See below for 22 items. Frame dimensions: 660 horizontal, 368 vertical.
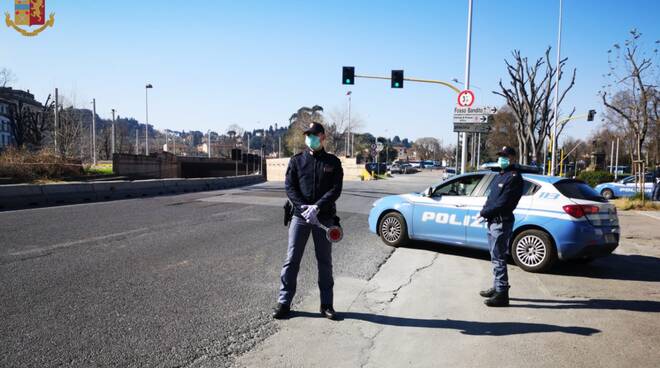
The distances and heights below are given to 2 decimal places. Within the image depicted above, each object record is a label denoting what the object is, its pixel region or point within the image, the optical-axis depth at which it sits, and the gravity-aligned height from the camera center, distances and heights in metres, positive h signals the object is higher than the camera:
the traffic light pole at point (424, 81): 20.02 +3.84
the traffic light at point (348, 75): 22.62 +4.33
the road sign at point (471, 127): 14.43 +1.17
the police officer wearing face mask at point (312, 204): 4.36 -0.43
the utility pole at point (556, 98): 28.20 +4.30
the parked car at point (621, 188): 21.77 -1.09
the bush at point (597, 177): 29.52 -0.79
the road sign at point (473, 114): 14.46 +1.60
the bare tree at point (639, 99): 17.31 +2.82
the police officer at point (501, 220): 4.98 -0.65
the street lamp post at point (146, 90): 51.27 +7.78
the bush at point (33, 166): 18.17 -0.48
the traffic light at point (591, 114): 30.00 +3.42
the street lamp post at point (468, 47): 18.66 +4.89
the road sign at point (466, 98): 15.62 +2.27
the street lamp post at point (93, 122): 36.91 +2.75
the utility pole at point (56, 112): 30.75 +2.95
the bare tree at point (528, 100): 29.06 +4.25
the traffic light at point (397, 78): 22.28 +4.15
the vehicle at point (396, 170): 73.21 -1.38
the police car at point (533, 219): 6.46 -0.86
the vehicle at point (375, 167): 46.00 -0.72
